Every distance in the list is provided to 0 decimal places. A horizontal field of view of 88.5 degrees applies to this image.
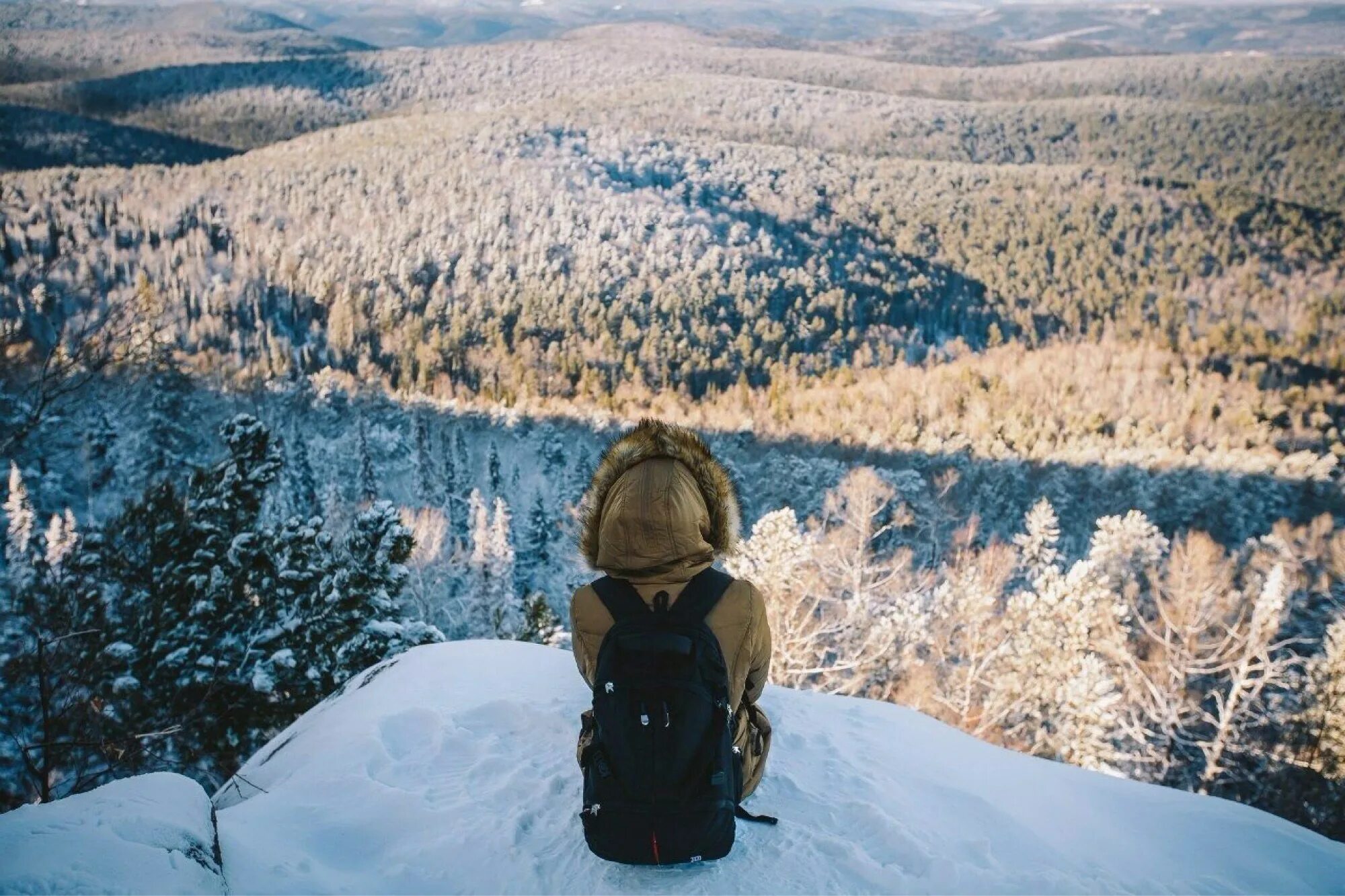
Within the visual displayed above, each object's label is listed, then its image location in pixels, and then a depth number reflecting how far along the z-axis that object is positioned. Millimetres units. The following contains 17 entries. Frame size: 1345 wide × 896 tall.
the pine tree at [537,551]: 41469
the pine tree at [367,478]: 46344
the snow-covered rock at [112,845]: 2541
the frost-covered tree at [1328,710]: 14844
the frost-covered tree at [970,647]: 17812
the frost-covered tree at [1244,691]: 16219
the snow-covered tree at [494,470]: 54725
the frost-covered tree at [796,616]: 16344
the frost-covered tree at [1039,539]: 31984
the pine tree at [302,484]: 42938
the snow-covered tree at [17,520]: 29438
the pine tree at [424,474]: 49228
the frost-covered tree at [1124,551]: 25328
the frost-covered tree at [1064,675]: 15664
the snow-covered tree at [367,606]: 9016
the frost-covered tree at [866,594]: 18828
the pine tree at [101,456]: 36969
